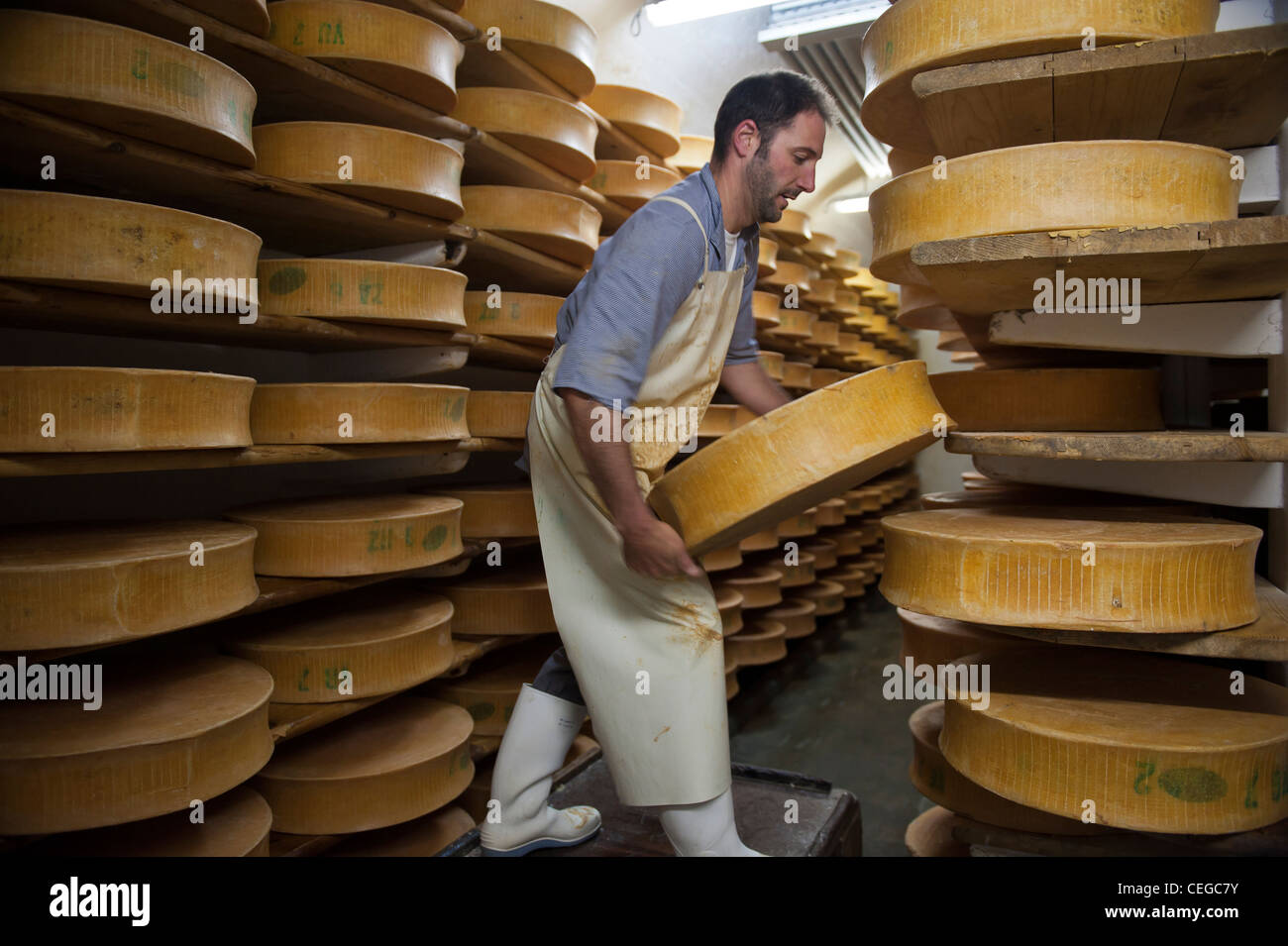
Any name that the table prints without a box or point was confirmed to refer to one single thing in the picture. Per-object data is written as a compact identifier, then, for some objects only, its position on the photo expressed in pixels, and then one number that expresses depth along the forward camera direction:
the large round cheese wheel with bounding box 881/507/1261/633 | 1.38
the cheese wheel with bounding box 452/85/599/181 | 2.45
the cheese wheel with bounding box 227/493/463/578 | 1.94
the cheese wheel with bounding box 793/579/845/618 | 5.01
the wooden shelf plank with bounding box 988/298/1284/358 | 1.70
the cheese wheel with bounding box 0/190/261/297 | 1.43
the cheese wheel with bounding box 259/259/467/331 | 1.95
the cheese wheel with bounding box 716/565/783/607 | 3.94
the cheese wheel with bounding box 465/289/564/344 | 2.51
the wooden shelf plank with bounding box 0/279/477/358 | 1.51
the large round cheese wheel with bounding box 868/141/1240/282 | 1.42
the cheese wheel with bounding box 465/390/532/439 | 2.50
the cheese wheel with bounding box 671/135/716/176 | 3.53
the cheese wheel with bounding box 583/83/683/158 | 3.05
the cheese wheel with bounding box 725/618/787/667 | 3.88
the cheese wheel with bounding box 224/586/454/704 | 1.94
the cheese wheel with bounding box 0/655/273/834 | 1.39
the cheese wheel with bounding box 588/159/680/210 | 3.04
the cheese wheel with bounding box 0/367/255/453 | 1.41
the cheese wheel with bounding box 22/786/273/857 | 1.53
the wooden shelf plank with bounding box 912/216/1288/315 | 1.32
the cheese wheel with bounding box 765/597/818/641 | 4.49
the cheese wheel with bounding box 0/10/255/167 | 1.44
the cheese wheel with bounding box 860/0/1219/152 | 1.47
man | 1.52
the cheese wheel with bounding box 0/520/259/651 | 1.38
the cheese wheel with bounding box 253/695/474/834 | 1.94
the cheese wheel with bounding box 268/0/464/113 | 1.93
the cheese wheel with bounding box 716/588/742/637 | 3.46
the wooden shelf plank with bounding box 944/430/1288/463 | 1.42
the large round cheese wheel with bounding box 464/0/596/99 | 2.44
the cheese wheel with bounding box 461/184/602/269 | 2.49
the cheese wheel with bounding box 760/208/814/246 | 4.16
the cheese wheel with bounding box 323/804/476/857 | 2.11
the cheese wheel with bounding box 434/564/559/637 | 2.50
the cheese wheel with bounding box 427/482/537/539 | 2.52
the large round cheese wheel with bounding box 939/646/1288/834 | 1.37
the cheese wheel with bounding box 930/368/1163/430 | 1.76
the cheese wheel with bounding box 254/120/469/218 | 1.95
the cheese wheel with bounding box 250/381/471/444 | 1.93
